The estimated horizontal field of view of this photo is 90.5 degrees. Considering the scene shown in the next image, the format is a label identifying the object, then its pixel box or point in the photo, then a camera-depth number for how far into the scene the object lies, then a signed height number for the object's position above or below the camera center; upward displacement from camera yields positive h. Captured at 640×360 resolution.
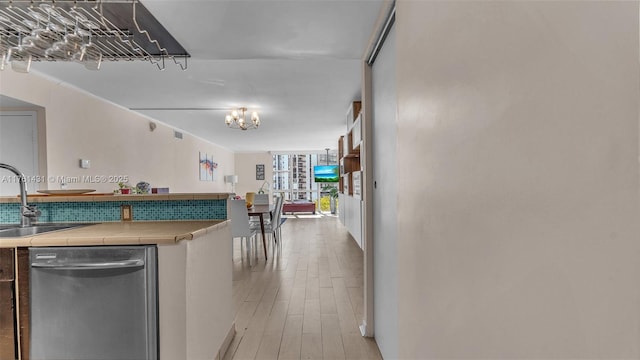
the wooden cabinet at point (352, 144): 5.02 +0.60
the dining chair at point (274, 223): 5.31 -0.73
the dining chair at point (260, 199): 6.17 -0.36
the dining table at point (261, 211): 4.89 -0.48
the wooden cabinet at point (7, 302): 1.55 -0.57
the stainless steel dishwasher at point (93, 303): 1.55 -0.58
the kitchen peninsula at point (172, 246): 1.56 -0.34
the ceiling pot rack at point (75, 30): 1.81 +1.00
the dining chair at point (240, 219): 4.62 -0.56
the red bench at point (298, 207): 11.16 -0.97
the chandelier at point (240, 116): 5.37 +1.13
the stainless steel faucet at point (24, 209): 2.00 -0.15
